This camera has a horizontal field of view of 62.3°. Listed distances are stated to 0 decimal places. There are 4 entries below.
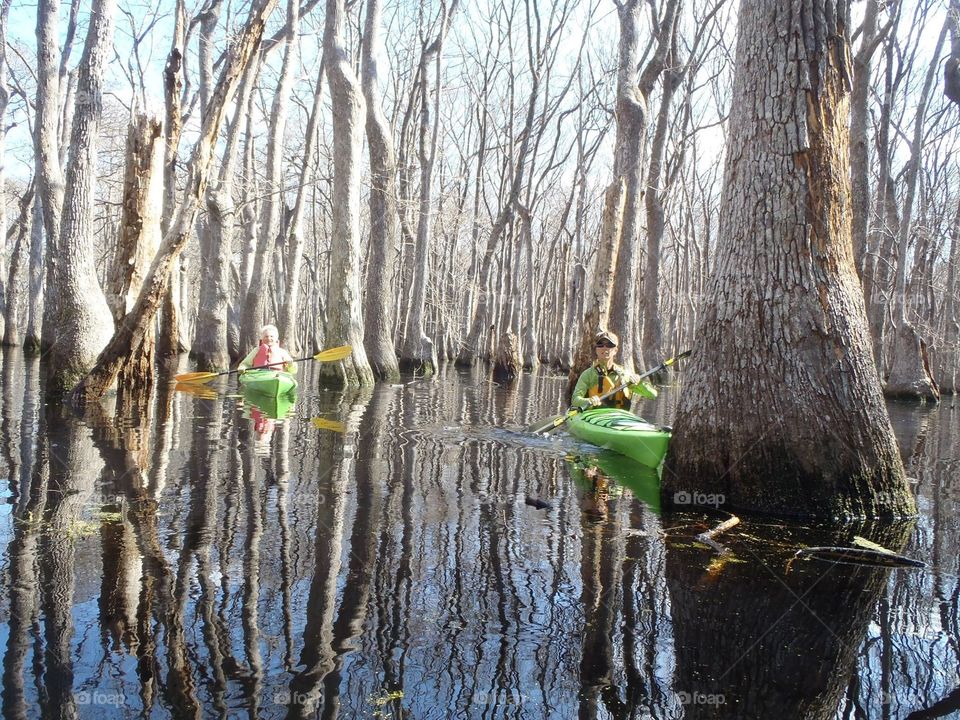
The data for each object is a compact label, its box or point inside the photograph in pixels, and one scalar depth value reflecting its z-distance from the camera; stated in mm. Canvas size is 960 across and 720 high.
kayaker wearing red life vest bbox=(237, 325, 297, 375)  12305
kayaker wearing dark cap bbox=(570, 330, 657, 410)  8812
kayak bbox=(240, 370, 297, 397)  11188
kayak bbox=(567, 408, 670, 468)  6926
